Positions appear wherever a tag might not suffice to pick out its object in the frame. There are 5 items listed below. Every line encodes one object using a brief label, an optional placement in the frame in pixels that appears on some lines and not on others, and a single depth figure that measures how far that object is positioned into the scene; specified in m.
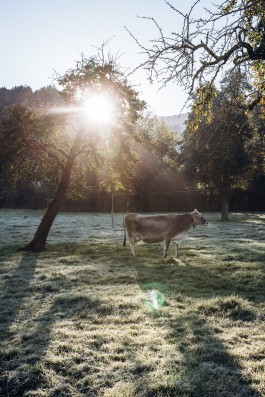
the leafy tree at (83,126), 16.23
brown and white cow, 14.37
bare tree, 6.23
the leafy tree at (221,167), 33.19
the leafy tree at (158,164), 49.00
